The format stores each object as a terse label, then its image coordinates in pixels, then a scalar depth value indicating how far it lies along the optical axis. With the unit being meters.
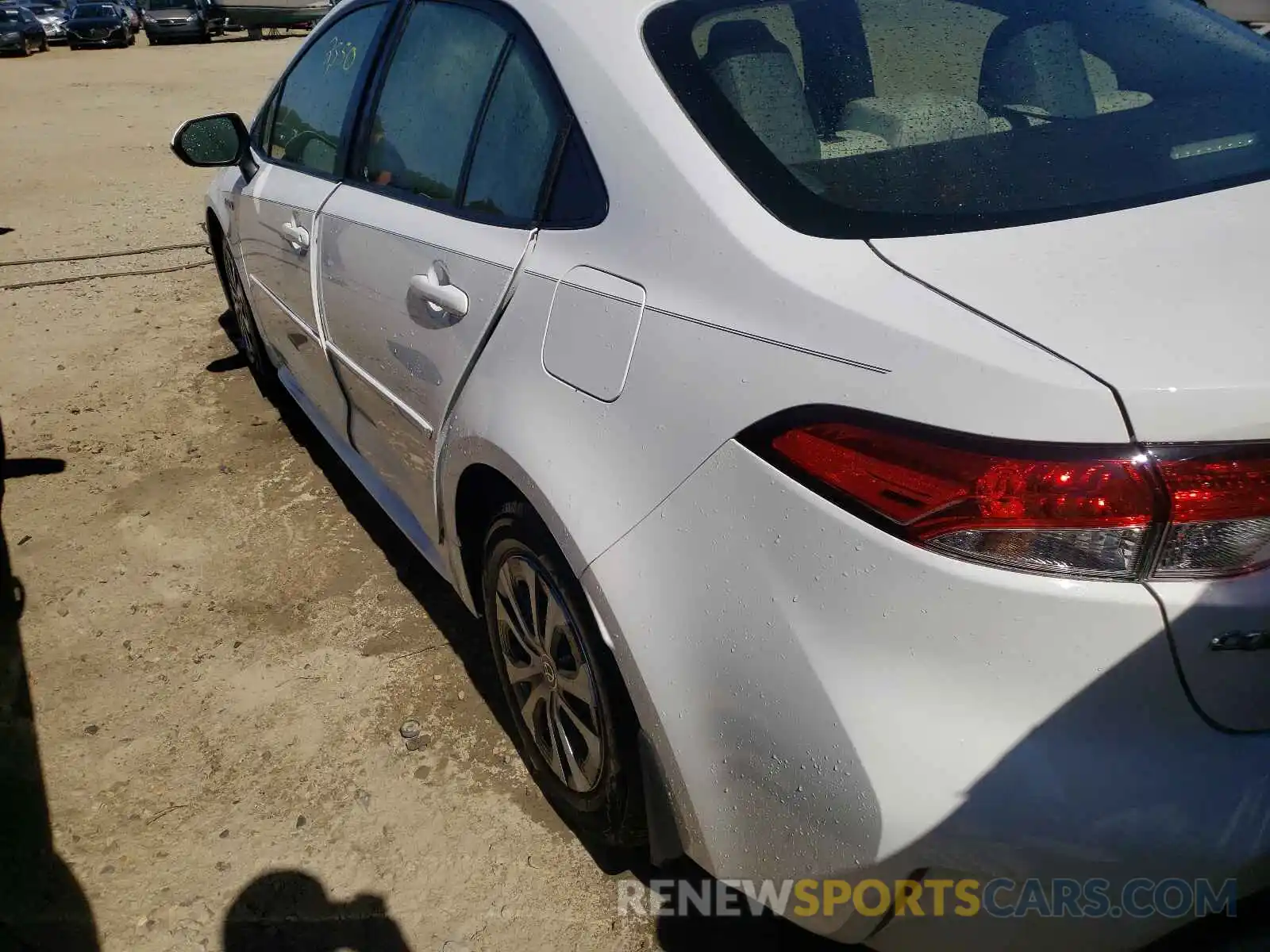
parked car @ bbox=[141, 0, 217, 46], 28.25
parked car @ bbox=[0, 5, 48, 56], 26.17
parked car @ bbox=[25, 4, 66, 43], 31.16
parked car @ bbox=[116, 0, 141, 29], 31.65
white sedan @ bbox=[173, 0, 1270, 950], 1.20
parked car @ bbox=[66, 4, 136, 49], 28.14
